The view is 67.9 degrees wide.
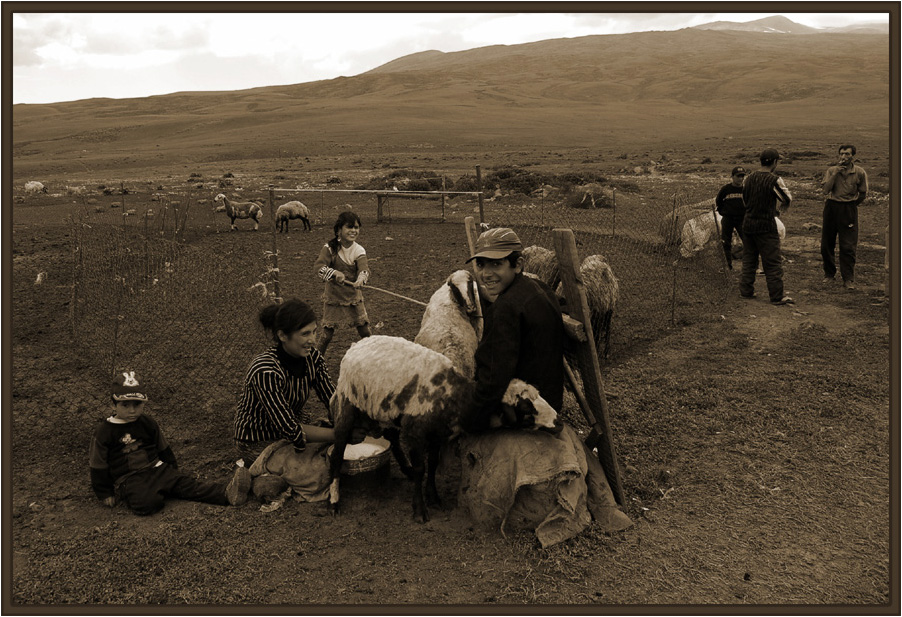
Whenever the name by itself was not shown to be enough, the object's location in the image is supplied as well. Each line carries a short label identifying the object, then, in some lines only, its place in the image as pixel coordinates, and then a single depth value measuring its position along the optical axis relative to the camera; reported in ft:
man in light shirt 31.17
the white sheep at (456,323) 16.48
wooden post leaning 13.91
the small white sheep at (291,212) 52.70
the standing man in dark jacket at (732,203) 34.40
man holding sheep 12.50
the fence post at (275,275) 23.37
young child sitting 14.34
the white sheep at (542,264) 25.12
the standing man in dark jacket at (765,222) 29.84
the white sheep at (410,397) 13.52
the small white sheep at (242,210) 54.03
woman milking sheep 14.76
